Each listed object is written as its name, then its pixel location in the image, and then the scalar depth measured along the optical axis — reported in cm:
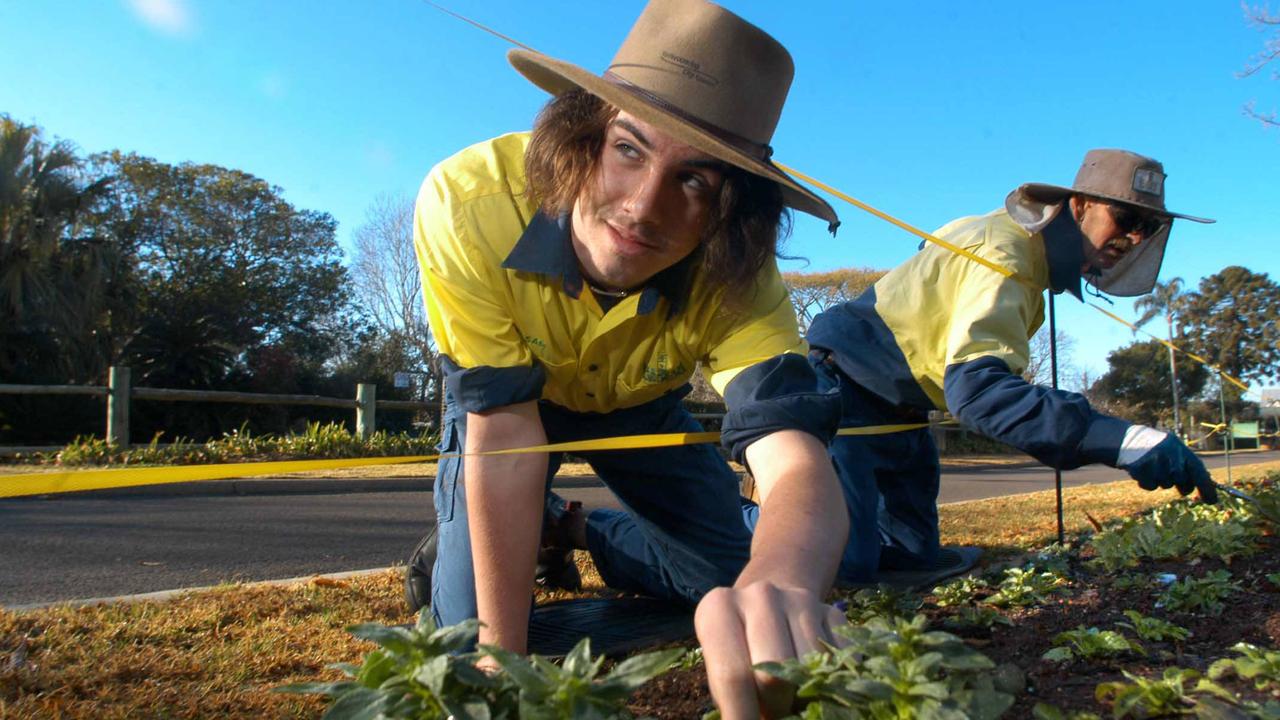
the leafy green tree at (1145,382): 4756
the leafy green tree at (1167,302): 3728
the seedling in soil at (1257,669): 124
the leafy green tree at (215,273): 2181
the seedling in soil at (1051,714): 108
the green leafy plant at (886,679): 93
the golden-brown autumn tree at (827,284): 2922
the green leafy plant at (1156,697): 118
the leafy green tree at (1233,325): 3772
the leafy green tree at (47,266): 1784
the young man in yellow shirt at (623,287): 179
